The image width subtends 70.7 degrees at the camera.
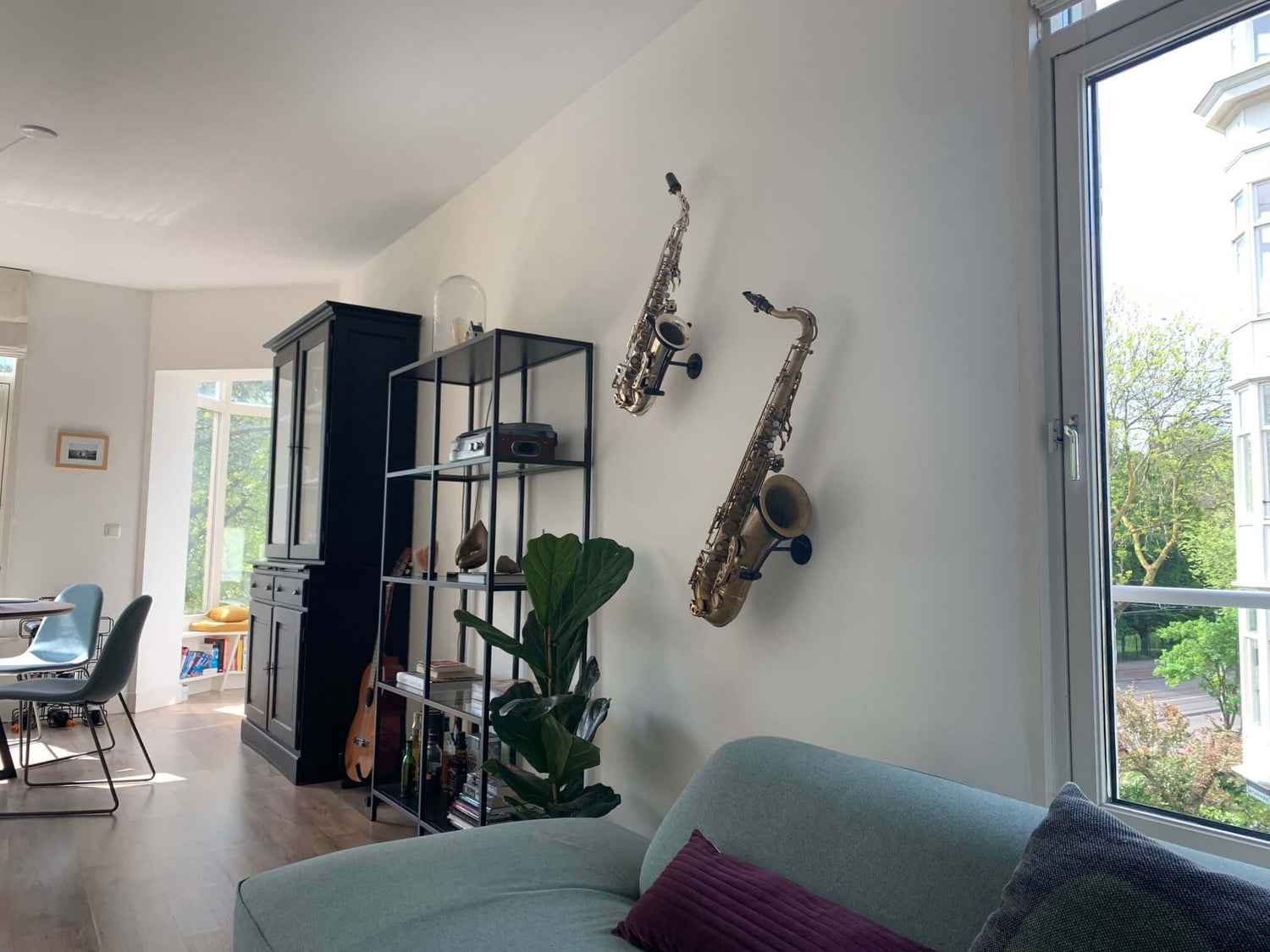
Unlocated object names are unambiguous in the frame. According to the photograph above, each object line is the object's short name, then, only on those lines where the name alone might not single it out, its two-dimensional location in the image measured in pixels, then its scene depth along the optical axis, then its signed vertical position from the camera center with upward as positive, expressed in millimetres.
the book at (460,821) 3105 -1031
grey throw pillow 976 -414
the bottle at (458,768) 3430 -929
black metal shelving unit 3104 +144
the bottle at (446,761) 3453 -919
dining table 3525 -361
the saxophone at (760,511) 2244 +54
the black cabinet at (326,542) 4281 -79
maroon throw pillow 1341 -603
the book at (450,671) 3355 -540
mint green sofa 1366 -587
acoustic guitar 4113 -966
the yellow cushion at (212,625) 6809 -774
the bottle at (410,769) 3691 -1007
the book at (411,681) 3443 -602
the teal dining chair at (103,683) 3693 -681
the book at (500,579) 3139 -179
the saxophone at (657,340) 2658 +575
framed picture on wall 5746 +467
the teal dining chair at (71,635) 4562 -600
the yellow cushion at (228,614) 6906 -693
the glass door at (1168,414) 1562 +234
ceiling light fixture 3662 +1604
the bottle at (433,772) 3586 -979
